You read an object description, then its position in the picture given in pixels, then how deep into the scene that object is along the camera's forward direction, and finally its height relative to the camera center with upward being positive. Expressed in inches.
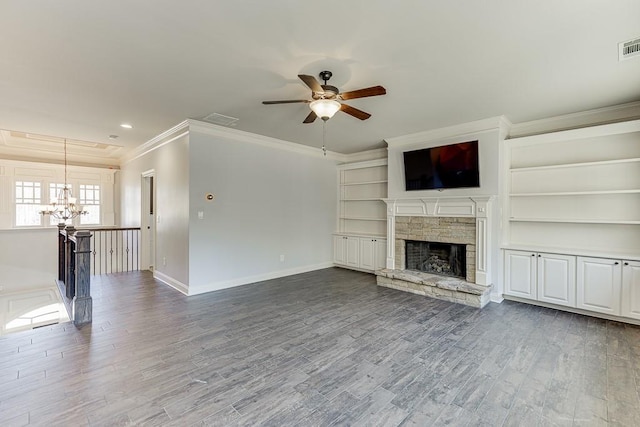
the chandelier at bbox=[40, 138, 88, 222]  260.6 +3.2
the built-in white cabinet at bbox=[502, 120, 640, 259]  150.3 +12.0
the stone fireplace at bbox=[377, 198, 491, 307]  173.2 -25.9
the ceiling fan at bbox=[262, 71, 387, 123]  106.9 +43.6
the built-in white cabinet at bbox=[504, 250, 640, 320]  140.3 -36.5
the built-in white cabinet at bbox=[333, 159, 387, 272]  245.6 -4.5
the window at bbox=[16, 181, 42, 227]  277.4 +7.5
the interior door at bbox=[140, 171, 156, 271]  258.1 -9.8
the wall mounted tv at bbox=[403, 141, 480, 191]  178.7 +29.0
